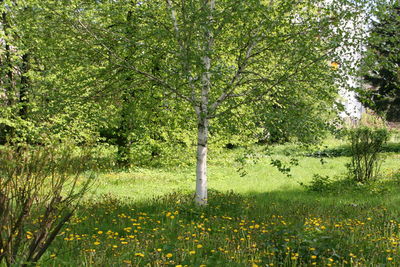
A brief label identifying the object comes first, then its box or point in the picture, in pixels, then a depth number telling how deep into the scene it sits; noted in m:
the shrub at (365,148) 10.81
